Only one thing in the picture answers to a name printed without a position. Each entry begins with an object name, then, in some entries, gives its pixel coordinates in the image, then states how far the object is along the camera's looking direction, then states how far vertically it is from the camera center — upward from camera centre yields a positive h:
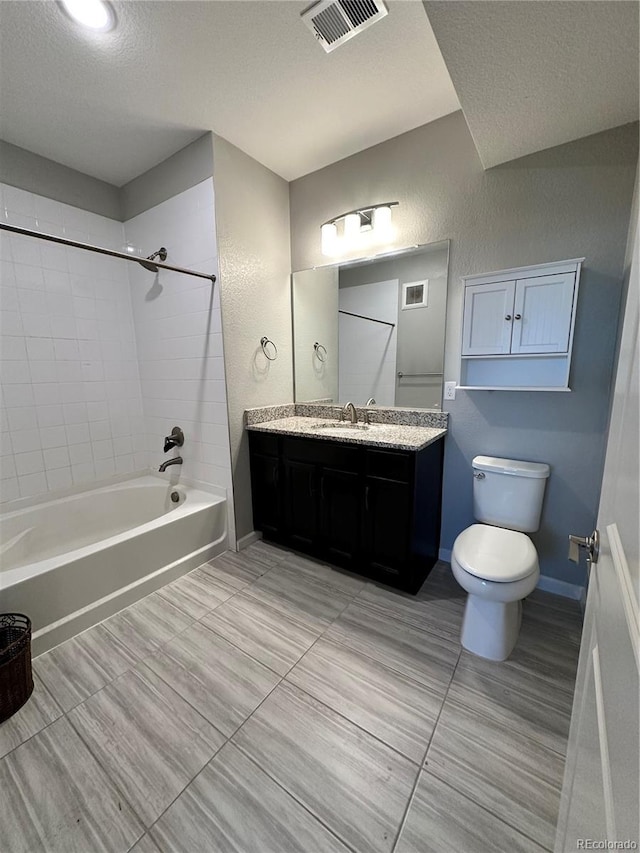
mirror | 2.10 +0.28
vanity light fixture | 2.12 +0.93
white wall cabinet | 1.59 +0.21
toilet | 1.41 -0.83
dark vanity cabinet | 1.85 -0.80
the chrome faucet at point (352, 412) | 2.37 -0.29
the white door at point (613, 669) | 0.43 -0.47
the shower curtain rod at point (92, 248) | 1.33 +0.59
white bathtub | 1.57 -1.02
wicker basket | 1.25 -1.11
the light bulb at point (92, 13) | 1.26 +1.38
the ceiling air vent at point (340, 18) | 1.27 +1.37
